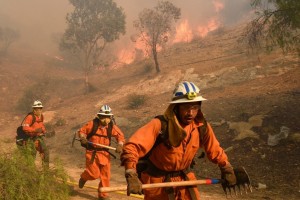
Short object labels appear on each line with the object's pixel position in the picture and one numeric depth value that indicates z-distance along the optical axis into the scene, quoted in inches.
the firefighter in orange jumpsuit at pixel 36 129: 244.1
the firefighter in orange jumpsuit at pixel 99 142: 199.0
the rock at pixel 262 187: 221.3
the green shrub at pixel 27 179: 147.6
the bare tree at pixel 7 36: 1519.9
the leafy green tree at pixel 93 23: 996.4
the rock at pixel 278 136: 284.2
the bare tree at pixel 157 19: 880.2
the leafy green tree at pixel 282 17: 259.8
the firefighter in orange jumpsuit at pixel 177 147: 95.6
